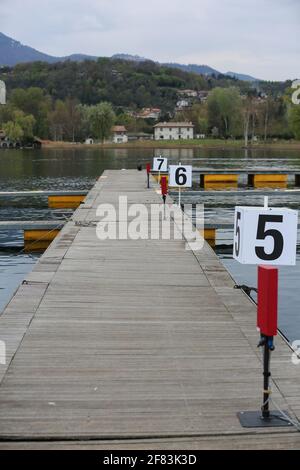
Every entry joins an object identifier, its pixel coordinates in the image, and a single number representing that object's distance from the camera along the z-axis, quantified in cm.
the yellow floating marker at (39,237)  1937
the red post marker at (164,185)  1995
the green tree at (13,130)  13625
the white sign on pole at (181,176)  1844
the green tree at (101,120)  15044
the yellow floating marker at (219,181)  4066
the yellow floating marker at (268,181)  4175
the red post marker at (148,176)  2802
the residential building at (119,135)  16088
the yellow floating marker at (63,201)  3081
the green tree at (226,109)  14762
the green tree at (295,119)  9900
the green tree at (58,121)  15900
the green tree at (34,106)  15350
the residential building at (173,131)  16975
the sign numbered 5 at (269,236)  546
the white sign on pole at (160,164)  2690
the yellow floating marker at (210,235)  1939
